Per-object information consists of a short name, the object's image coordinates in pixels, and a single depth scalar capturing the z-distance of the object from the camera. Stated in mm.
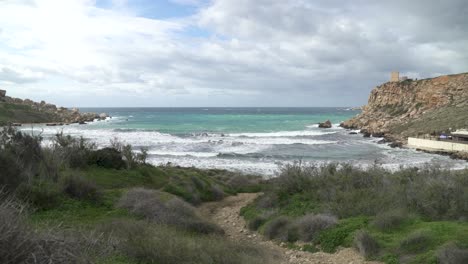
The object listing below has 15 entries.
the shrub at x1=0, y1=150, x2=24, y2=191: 9883
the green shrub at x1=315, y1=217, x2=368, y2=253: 9862
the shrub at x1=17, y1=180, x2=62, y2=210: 10258
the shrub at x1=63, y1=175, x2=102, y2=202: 12266
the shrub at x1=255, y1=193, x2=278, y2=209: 14875
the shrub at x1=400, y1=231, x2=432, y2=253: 8477
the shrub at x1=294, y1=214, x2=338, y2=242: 10711
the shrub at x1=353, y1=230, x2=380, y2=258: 8878
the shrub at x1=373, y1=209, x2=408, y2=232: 9945
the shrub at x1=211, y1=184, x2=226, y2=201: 18970
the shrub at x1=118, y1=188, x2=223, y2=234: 11023
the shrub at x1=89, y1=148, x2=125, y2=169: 18469
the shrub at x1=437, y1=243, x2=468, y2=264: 7258
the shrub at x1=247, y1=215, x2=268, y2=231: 13135
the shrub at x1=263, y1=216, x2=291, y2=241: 11477
